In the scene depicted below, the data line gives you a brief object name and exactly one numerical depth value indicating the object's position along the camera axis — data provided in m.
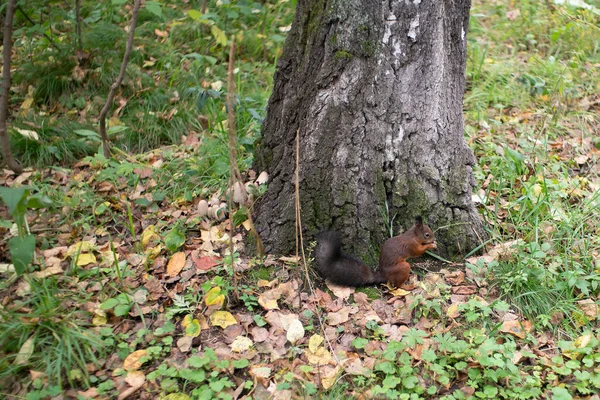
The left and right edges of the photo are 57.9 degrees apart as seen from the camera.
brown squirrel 3.10
